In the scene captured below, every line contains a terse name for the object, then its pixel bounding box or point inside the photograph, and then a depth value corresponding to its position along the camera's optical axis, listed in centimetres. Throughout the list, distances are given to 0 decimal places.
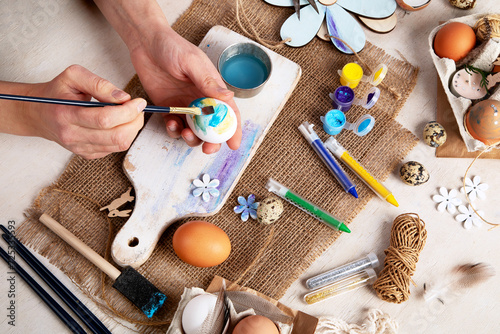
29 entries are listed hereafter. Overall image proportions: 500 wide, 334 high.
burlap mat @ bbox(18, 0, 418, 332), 105
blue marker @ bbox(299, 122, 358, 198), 109
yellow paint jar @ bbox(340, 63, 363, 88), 114
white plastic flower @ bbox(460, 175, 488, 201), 112
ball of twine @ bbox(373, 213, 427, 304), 101
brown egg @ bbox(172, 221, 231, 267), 97
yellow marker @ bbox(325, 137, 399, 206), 108
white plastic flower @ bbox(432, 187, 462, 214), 111
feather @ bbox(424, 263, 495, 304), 106
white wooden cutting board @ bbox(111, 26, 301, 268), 102
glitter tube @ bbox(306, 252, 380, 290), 106
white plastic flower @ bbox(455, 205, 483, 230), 110
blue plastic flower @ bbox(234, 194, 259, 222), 108
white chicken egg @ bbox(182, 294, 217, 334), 91
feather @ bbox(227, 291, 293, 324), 96
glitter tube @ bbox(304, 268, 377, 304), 105
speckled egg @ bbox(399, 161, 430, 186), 108
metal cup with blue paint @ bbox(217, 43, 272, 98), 108
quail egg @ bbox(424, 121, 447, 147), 111
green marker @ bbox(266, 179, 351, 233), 107
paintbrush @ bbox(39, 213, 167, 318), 99
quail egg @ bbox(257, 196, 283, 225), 105
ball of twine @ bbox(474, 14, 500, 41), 110
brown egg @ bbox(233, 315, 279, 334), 87
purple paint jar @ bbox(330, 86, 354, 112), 112
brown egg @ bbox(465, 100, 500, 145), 104
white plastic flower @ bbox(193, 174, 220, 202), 104
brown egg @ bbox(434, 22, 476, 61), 112
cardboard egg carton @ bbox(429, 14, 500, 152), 108
